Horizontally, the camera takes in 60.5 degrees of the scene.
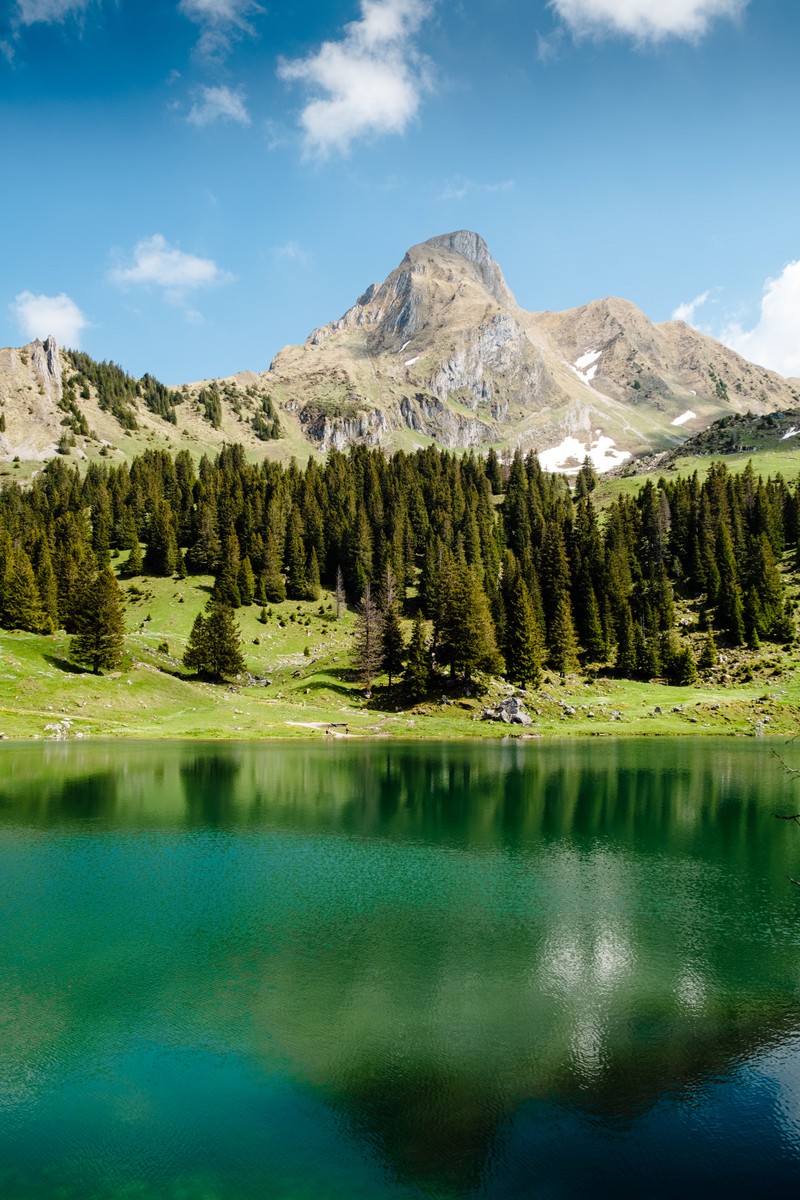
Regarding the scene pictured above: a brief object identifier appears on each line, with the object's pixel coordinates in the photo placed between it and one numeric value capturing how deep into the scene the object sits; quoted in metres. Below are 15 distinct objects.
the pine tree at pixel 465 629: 85.75
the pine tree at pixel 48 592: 93.81
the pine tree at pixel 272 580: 127.50
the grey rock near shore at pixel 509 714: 82.56
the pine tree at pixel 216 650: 93.12
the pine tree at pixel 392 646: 91.38
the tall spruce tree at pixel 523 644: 92.69
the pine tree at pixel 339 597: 125.44
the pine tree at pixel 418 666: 86.81
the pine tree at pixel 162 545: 133.88
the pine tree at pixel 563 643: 99.25
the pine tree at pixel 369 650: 92.44
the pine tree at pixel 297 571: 130.38
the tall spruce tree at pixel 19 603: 90.56
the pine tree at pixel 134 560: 133.62
